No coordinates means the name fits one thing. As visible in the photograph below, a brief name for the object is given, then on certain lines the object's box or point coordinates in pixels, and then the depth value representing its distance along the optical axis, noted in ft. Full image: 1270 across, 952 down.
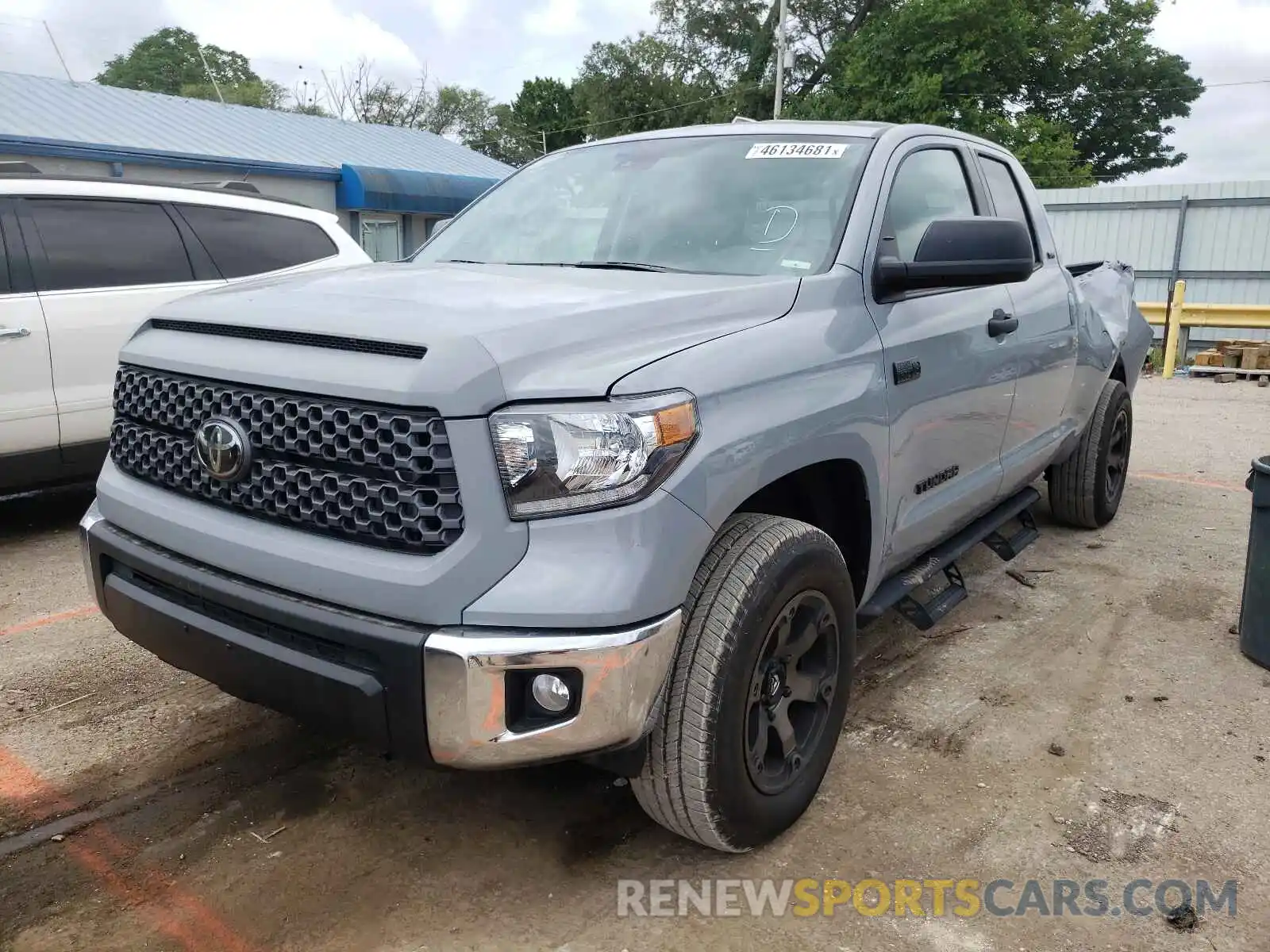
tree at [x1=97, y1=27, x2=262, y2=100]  215.51
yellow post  47.03
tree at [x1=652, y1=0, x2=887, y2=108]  126.62
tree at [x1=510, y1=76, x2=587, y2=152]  177.47
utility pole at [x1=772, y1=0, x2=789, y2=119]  91.12
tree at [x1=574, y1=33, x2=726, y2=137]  141.28
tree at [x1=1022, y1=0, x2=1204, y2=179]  116.78
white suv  16.38
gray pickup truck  6.57
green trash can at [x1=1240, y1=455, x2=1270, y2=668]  12.10
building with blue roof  50.98
